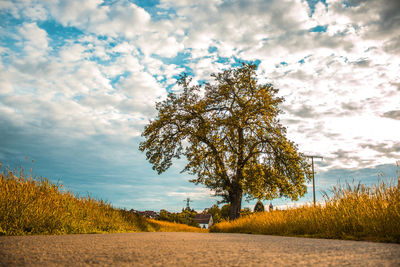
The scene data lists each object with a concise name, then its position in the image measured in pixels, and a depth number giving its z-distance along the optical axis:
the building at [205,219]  85.93
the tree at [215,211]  56.39
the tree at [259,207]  35.95
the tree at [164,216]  34.82
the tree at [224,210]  52.95
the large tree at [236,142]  19.06
